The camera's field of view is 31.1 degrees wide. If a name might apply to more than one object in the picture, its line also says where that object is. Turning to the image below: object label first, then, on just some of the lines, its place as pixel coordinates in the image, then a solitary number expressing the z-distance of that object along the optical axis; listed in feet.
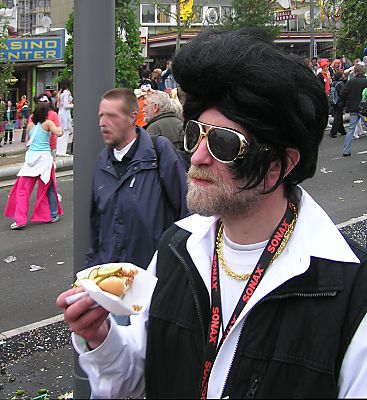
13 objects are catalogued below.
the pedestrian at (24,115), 75.97
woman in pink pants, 30.53
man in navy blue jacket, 13.32
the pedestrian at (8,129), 64.80
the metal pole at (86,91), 11.44
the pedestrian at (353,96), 46.57
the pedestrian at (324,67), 63.10
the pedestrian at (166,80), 61.41
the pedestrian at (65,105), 53.98
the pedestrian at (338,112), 54.08
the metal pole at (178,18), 94.64
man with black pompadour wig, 5.66
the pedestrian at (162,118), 18.66
